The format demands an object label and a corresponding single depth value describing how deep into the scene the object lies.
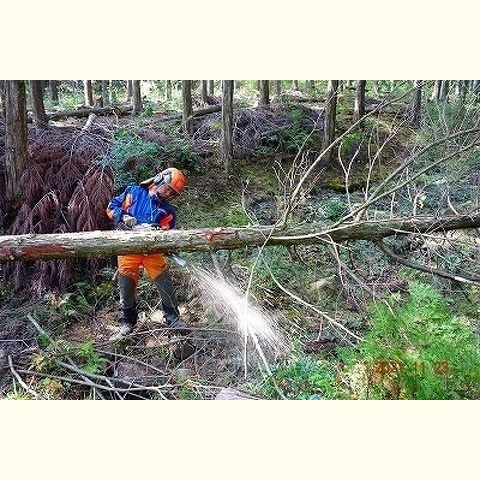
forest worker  3.21
